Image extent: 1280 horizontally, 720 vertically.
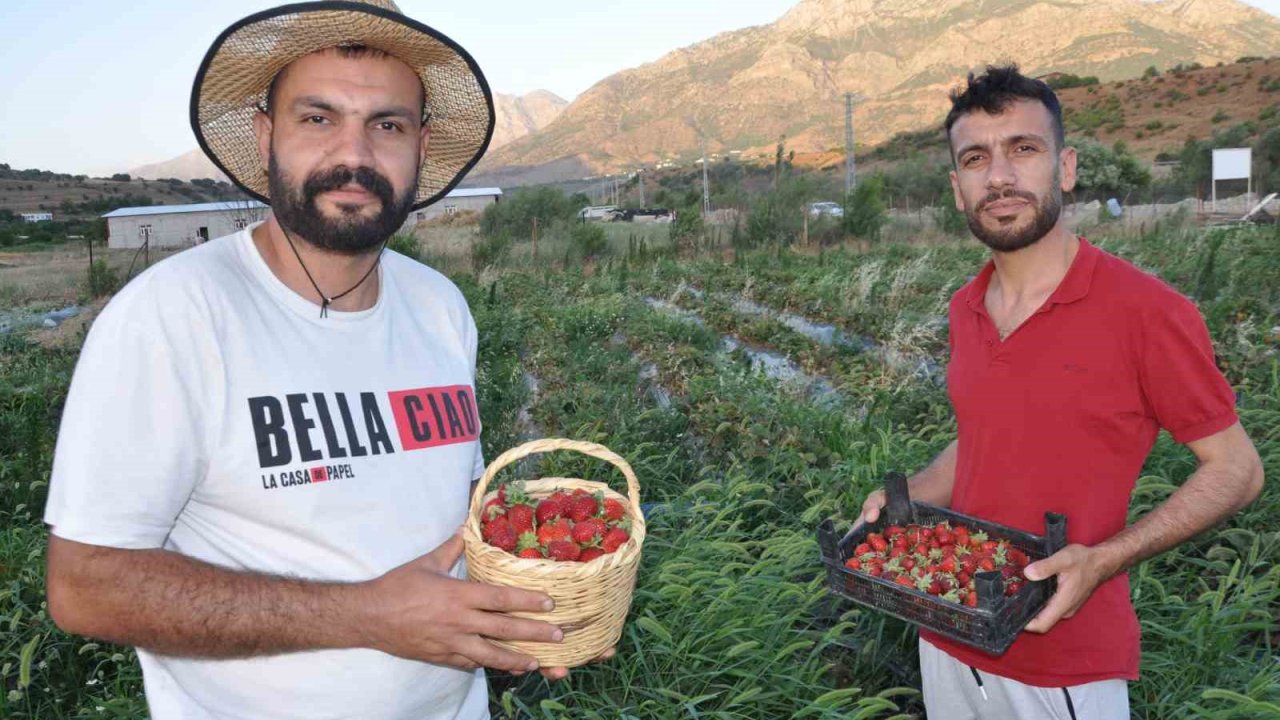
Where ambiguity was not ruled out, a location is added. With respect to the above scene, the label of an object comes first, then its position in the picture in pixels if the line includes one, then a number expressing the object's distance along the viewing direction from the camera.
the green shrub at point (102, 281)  13.98
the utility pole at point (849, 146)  40.19
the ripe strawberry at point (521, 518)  1.81
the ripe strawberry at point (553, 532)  1.79
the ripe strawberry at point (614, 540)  1.80
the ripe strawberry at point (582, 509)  1.94
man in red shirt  1.98
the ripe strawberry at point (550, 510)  1.93
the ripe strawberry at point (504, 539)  1.71
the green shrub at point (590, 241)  17.34
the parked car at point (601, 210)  51.01
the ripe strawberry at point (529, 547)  1.71
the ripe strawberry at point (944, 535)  2.29
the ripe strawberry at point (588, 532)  1.83
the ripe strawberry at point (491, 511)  1.88
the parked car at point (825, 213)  18.59
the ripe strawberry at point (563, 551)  1.73
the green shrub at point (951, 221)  18.66
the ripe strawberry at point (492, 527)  1.77
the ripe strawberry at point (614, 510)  2.03
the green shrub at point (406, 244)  11.14
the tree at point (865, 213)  18.06
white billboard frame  24.75
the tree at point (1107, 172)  31.91
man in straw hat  1.40
